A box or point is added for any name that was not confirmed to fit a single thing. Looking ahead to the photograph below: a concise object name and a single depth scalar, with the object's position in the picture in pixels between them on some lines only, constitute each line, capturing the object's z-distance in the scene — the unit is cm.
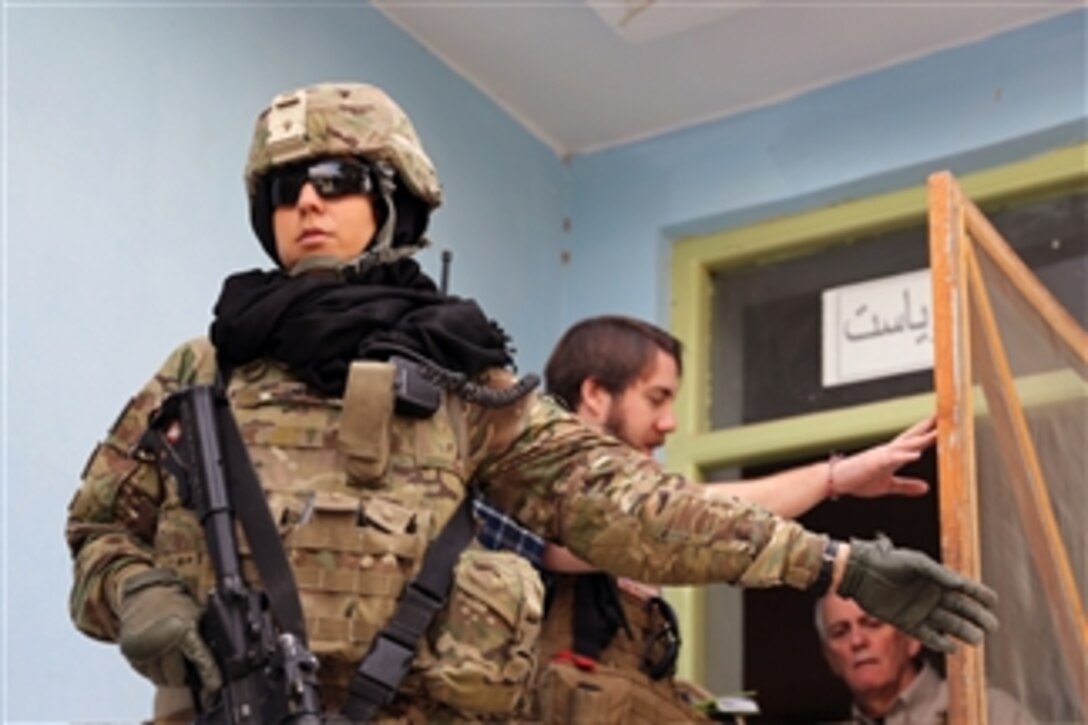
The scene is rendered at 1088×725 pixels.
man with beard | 309
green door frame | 434
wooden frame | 293
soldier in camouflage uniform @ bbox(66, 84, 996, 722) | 246
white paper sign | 443
